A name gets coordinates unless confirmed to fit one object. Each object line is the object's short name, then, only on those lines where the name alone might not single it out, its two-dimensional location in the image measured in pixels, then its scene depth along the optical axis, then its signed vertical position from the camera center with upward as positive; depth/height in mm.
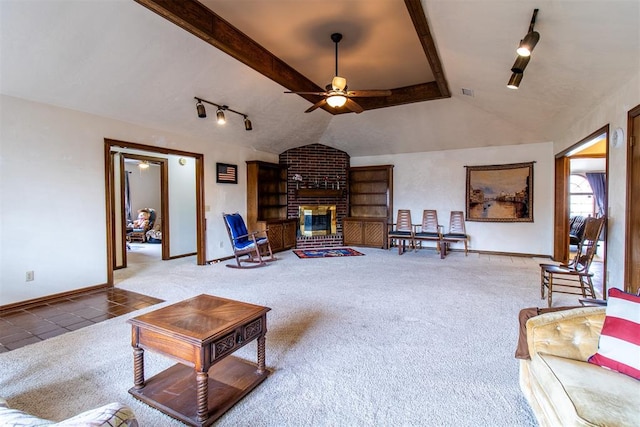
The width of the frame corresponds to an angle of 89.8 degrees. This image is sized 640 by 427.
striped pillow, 1354 -582
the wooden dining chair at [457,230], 6582 -528
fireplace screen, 7609 -328
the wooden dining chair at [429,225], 7086 -438
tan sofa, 1153 -724
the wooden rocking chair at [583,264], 3428 -676
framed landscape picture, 6441 +266
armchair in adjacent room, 8916 -545
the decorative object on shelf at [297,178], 7519 +647
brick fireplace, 7555 +591
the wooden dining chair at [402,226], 7070 -475
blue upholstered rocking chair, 5559 -631
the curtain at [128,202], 9797 +144
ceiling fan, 3682 +1353
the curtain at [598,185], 8602 +543
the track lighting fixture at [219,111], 4371 +1371
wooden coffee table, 1697 -816
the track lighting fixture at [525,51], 2303 +1165
